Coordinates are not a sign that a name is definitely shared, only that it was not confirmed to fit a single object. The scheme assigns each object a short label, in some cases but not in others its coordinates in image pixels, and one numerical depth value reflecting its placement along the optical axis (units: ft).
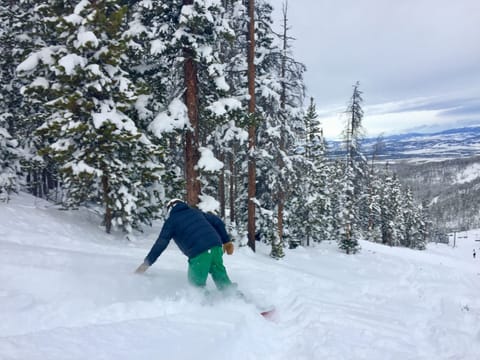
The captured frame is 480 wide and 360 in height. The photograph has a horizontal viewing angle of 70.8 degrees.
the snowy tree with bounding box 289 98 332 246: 89.40
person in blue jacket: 17.98
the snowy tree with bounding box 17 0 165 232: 28.81
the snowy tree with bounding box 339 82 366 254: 75.30
